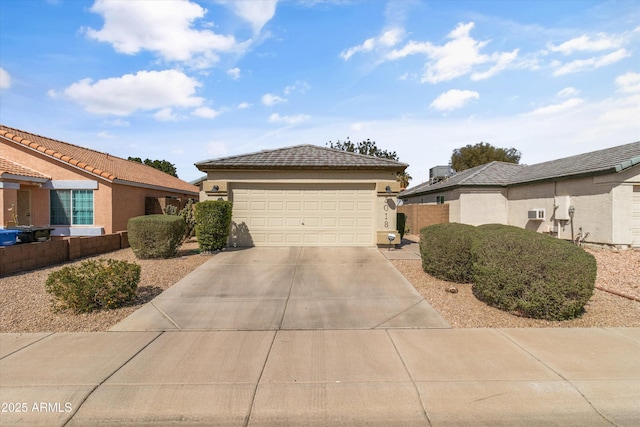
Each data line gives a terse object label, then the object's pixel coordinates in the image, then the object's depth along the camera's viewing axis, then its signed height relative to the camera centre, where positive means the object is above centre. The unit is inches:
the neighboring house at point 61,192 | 533.6 +38.4
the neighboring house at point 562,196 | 447.2 +31.3
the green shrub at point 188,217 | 526.6 -4.5
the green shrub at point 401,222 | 578.4 -15.8
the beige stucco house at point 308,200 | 505.0 +21.8
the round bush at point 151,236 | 406.0 -27.9
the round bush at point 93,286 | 229.0 -52.6
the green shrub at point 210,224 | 439.8 -13.5
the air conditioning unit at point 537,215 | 589.6 -4.3
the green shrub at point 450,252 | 303.1 -38.0
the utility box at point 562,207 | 527.8 +9.1
